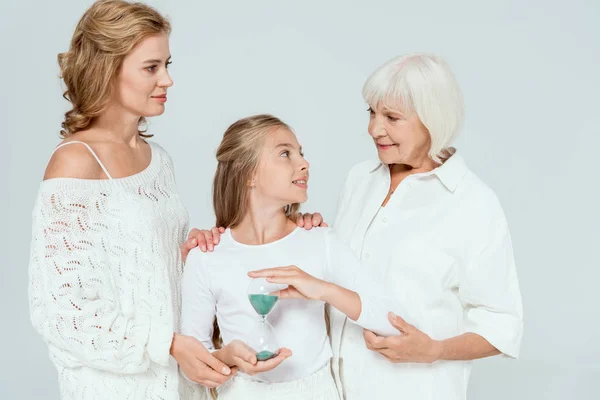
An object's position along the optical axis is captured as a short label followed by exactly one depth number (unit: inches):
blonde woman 117.9
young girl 125.4
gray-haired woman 127.2
